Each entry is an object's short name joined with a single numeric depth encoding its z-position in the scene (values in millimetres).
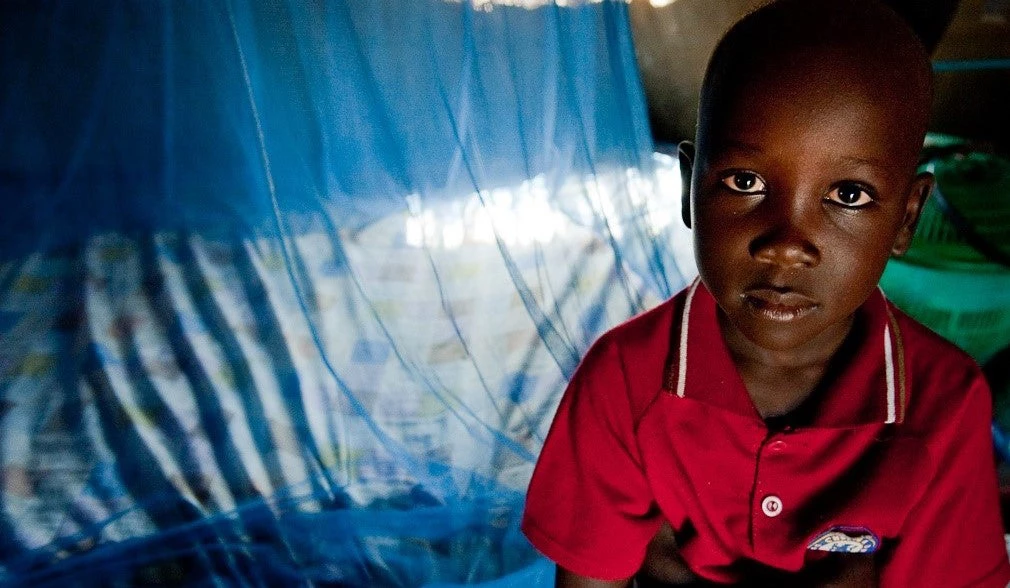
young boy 497
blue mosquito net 1001
